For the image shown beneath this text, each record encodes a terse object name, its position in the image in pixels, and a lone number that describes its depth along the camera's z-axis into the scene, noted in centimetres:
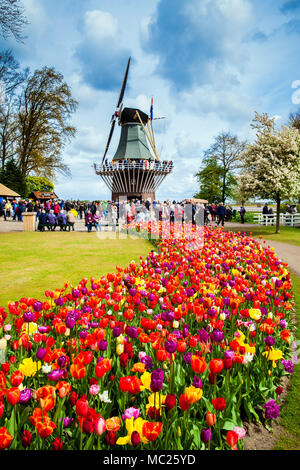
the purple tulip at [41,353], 202
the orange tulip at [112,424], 156
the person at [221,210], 2166
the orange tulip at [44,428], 144
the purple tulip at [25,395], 173
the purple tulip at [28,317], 259
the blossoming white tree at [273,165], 1809
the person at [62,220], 1983
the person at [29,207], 2531
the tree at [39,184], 7976
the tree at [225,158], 4753
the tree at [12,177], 3769
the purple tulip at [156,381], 162
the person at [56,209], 2353
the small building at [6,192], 3361
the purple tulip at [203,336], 235
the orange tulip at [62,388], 172
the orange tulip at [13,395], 158
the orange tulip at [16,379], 176
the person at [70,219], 1915
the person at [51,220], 1951
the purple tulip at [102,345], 224
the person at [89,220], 1934
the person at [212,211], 2625
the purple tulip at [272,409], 214
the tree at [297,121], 3689
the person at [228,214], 3017
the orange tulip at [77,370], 180
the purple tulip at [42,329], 256
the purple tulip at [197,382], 182
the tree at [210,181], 4925
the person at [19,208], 2786
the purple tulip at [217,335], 235
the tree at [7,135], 3419
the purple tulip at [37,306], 290
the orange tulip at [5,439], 137
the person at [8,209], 3078
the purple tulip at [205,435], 160
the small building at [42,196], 5506
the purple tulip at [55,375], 182
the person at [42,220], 1955
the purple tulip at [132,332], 242
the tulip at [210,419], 160
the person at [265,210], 2775
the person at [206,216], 2379
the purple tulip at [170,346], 192
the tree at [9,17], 1201
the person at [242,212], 2704
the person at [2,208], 2968
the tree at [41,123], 3281
